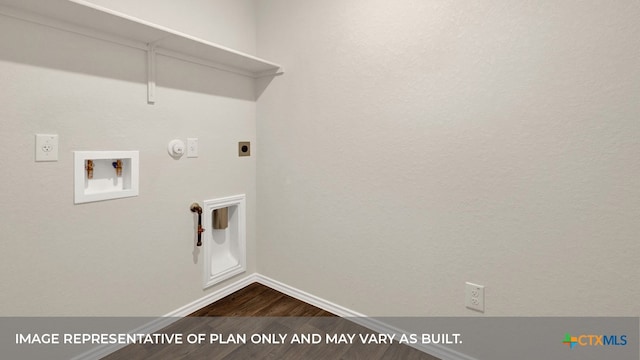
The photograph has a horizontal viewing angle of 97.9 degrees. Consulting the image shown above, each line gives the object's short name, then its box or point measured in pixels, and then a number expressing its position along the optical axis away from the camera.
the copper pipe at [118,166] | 1.54
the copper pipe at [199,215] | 1.85
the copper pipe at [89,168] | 1.43
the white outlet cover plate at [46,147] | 1.25
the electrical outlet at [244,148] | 2.17
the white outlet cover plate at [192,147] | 1.82
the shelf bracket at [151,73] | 1.60
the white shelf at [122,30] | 1.17
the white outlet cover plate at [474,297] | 1.38
